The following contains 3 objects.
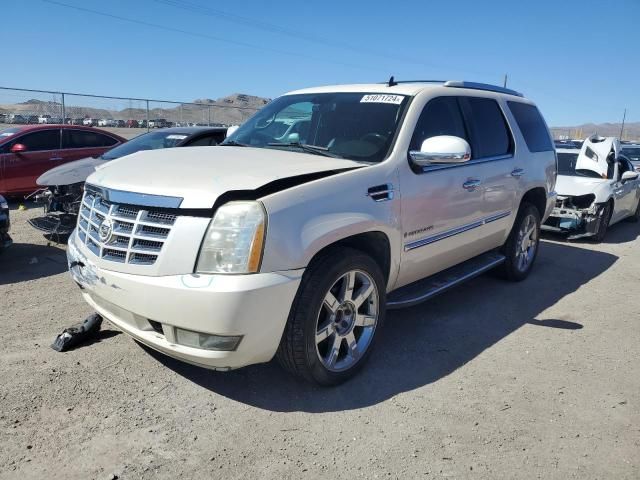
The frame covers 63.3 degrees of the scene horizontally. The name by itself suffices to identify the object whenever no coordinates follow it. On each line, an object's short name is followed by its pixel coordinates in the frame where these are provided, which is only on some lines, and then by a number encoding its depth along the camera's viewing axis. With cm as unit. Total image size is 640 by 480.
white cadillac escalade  276
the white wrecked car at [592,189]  833
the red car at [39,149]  978
